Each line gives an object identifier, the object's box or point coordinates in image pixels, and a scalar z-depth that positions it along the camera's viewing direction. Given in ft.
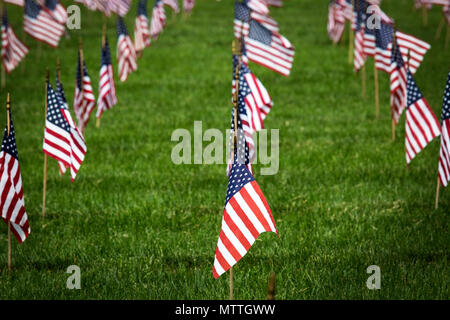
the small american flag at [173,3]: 73.43
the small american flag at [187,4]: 85.25
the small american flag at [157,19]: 69.70
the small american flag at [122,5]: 71.03
